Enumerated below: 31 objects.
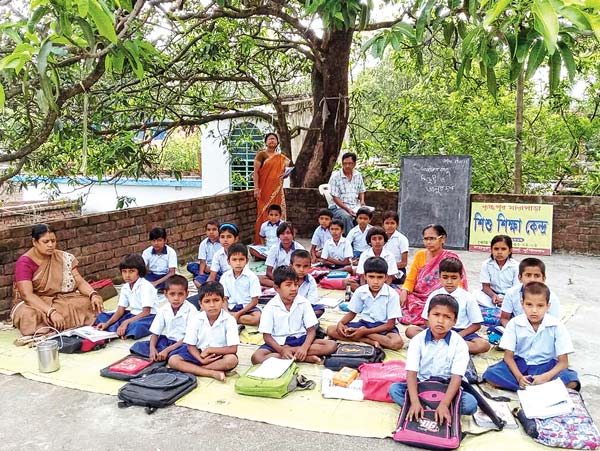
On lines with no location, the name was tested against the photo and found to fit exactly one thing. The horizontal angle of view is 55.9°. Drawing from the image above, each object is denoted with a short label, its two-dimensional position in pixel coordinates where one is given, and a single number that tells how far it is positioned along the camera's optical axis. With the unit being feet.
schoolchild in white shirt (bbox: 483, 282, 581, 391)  11.64
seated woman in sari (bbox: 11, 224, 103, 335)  15.75
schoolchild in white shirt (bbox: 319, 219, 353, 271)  22.62
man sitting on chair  26.18
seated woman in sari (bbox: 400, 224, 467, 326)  16.43
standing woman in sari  26.78
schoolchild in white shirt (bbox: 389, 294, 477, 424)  10.66
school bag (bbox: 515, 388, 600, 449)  9.73
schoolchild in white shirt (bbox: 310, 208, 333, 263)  23.61
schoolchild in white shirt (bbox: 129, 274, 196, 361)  13.83
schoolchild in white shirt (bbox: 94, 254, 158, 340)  15.75
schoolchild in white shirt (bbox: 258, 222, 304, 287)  20.81
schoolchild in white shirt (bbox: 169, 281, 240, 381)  12.96
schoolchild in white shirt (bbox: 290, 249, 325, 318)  16.39
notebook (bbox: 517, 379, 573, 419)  10.24
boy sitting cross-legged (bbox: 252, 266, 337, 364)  13.62
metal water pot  13.21
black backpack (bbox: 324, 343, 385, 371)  13.26
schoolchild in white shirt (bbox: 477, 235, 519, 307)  17.01
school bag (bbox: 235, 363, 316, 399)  11.75
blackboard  27.48
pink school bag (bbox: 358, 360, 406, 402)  11.73
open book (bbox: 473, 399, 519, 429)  10.53
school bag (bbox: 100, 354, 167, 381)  12.87
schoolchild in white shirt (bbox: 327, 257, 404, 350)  14.58
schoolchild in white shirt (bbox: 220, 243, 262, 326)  16.83
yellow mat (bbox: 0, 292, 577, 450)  10.46
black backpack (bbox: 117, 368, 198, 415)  11.53
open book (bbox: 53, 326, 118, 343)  14.96
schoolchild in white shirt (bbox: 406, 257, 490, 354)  13.93
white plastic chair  27.17
